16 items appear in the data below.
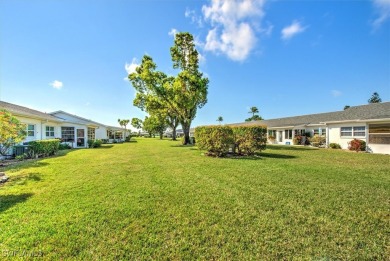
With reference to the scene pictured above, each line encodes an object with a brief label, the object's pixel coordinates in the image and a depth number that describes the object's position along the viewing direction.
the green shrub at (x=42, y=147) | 12.98
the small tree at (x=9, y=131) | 8.42
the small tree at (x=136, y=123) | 86.84
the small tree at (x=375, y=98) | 65.04
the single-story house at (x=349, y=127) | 16.12
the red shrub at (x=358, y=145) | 17.05
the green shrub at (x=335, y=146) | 19.75
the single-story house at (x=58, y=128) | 15.53
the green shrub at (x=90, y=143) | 23.49
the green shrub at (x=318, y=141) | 22.16
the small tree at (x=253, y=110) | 77.56
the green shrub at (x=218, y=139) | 13.80
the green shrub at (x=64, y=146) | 19.92
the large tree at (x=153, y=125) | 59.67
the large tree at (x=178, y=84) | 22.48
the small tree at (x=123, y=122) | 82.53
